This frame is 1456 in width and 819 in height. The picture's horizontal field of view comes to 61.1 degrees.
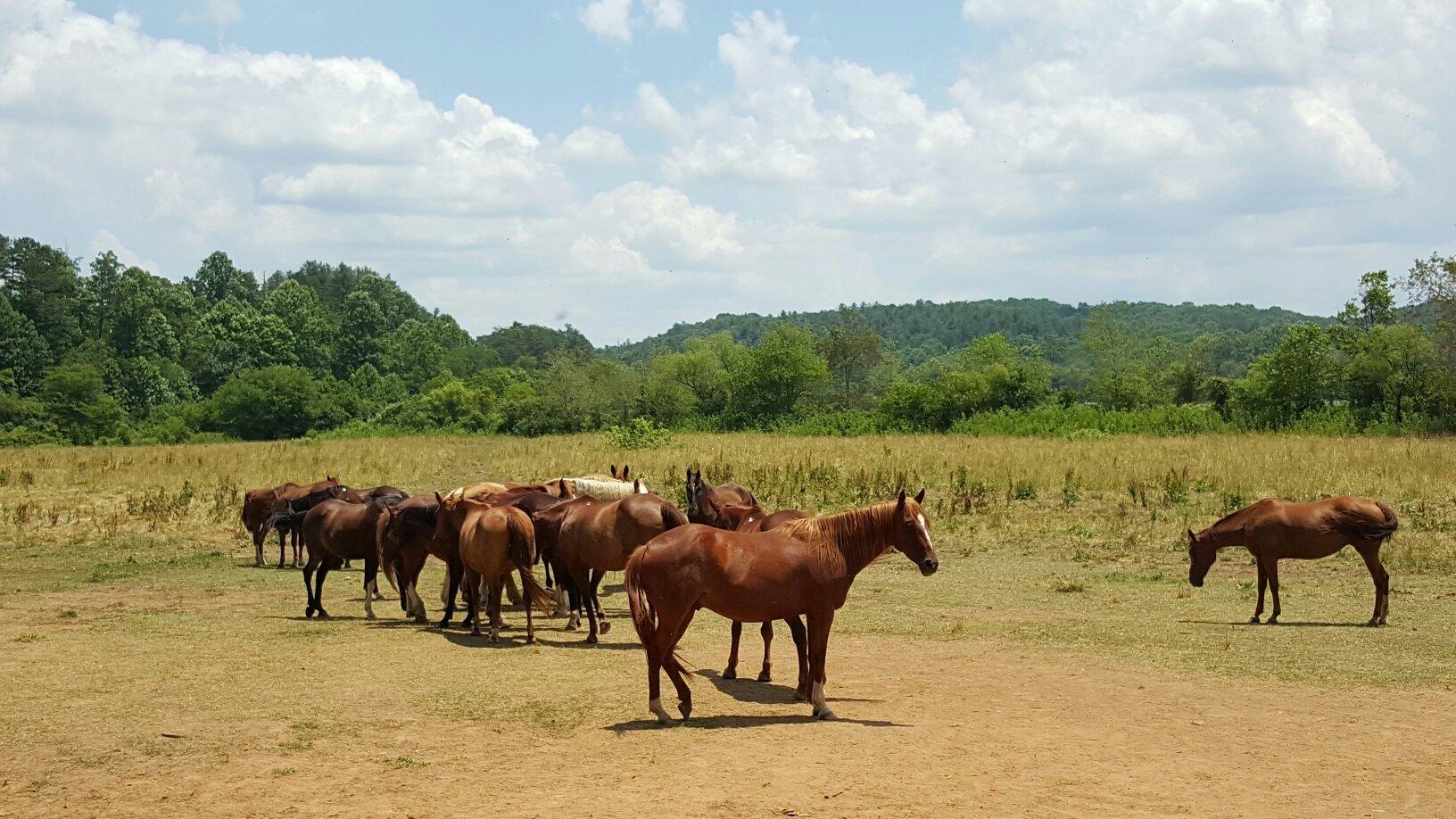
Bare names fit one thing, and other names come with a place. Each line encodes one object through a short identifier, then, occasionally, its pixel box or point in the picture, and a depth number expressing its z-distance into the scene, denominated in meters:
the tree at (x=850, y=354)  105.19
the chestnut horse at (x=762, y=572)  9.77
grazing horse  14.87
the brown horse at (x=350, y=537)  15.87
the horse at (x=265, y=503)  21.92
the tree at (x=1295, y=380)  49.75
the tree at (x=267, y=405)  73.31
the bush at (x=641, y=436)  47.06
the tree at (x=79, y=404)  68.00
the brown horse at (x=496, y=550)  13.59
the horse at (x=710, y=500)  14.73
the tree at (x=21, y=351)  82.38
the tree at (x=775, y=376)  76.75
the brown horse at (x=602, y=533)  13.66
